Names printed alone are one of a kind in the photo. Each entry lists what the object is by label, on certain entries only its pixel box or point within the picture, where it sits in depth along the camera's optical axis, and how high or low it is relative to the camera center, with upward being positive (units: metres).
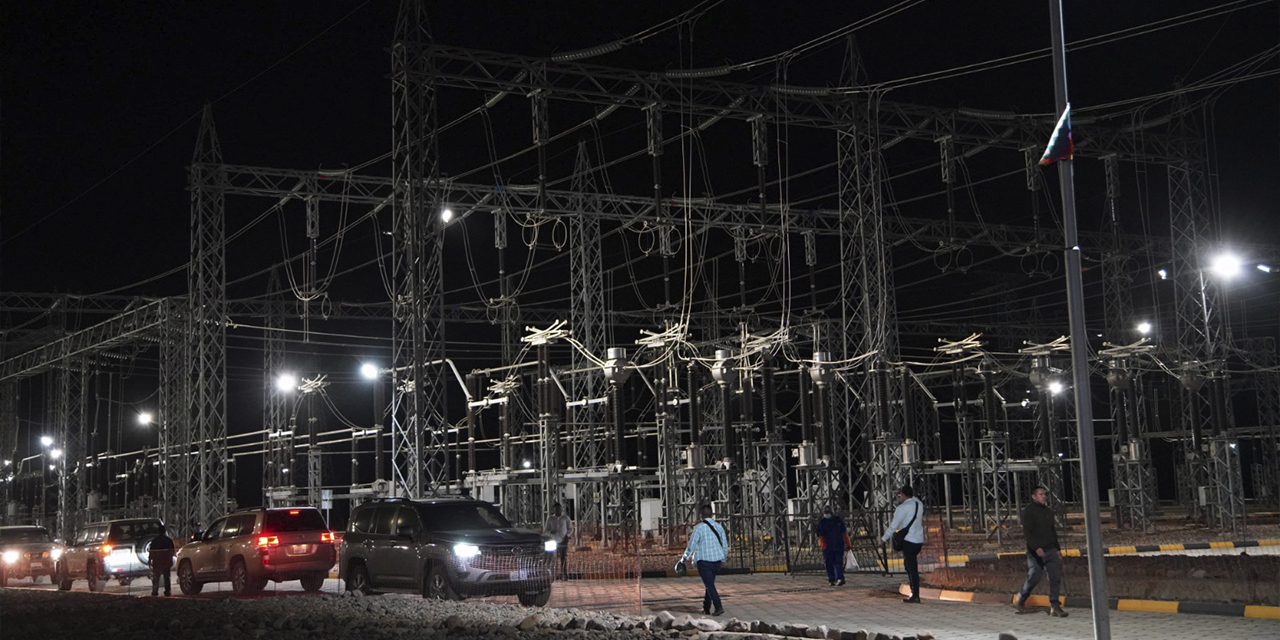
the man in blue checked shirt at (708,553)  16.58 -0.95
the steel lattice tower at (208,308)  34.06 +5.42
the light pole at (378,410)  34.47 +2.53
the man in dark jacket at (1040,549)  15.40 -0.97
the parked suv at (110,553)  28.50 -1.18
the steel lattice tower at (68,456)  52.19 +2.06
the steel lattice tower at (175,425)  35.31 +2.39
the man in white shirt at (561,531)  24.88 -0.91
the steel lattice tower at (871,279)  27.53 +4.65
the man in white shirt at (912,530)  17.63 -0.78
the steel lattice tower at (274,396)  43.27 +3.85
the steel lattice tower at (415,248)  24.00 +4.87
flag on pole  10.92 +2.90
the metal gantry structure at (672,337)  25.64 +4.42
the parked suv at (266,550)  22.62 -0.98
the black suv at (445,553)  18.09 -0.93
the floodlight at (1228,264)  20.76 +3.39
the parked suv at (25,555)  32.84 -1.33
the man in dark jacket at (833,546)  21.98 -1.20
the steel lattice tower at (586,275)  37.44 +6.71
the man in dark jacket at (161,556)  24.39 -1.09
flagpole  9.98 +0.82
